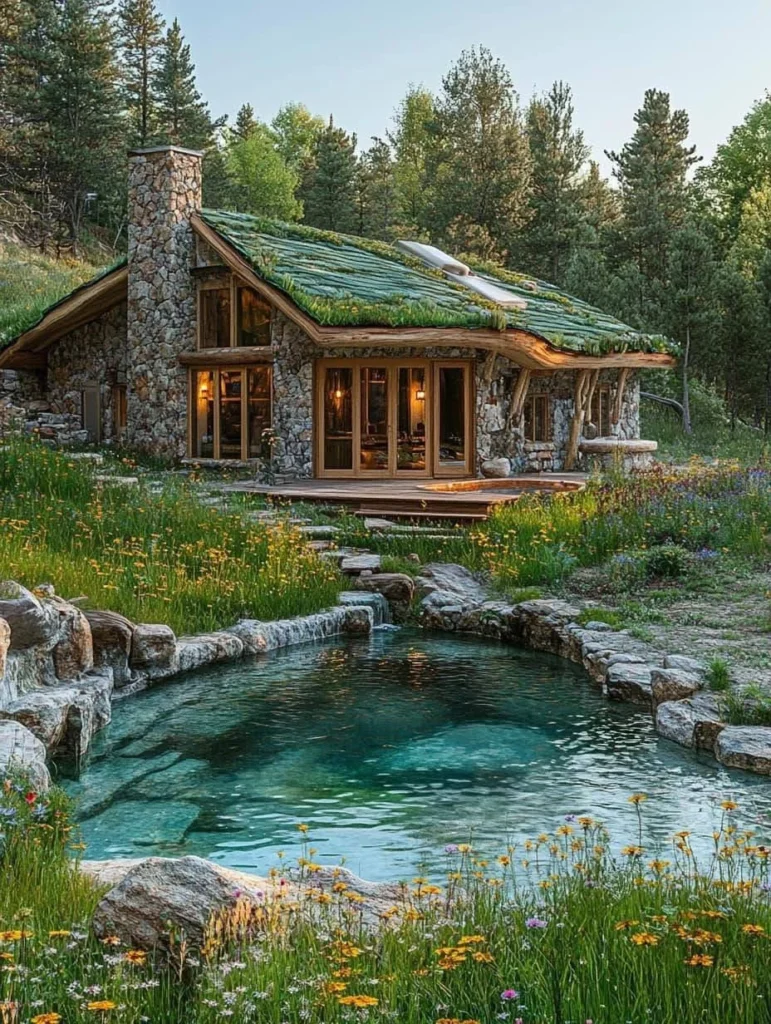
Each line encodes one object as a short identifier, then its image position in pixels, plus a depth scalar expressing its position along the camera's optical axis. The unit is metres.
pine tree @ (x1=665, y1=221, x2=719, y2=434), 32.19
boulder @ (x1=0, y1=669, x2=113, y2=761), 7.93
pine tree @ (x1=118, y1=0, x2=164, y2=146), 47.34
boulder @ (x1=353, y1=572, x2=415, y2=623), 13.39
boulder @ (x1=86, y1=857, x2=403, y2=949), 3.97
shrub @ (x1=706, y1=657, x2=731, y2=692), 8.94
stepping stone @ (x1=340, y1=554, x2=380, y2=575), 13.85
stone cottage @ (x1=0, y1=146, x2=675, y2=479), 20.77
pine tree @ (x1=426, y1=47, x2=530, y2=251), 44.16
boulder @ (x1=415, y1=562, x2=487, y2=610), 13.10
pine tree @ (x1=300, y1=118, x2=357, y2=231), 46.16
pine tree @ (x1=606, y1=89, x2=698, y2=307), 38.19
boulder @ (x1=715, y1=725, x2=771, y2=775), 7.60
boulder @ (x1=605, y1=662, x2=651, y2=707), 9.58
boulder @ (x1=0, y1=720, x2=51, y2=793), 6.32
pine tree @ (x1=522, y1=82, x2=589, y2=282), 43.97
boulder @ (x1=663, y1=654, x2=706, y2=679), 9.34
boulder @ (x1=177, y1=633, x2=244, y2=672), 10.75
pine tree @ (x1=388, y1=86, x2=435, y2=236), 56.47
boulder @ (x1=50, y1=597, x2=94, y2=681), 9.22
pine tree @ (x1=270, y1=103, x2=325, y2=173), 68.31
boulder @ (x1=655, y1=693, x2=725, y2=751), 8.23
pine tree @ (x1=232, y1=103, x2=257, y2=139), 63.88
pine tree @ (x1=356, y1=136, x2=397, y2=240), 48.66
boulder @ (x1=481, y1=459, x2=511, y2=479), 21.71
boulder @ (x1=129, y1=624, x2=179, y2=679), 10.28
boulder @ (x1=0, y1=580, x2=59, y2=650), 8.52
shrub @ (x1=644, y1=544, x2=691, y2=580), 12.95
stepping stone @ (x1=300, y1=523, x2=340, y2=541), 15.33
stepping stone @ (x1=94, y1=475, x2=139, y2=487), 15.77
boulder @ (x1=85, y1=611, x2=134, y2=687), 9.81
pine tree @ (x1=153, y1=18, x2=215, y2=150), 46.50
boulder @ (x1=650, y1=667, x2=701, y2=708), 9.05
